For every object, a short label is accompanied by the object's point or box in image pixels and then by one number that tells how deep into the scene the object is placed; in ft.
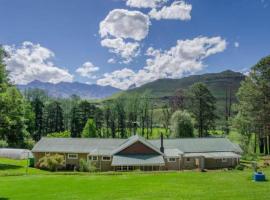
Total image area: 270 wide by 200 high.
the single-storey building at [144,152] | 157.58
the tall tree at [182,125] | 217.21
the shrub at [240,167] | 135.33
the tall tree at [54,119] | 336.70
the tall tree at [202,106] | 243.60
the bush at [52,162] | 162.09
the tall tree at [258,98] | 177.78
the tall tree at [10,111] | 106.63
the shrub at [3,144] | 231.71
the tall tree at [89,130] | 248.20
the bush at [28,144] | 245.41
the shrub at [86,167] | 155.69
